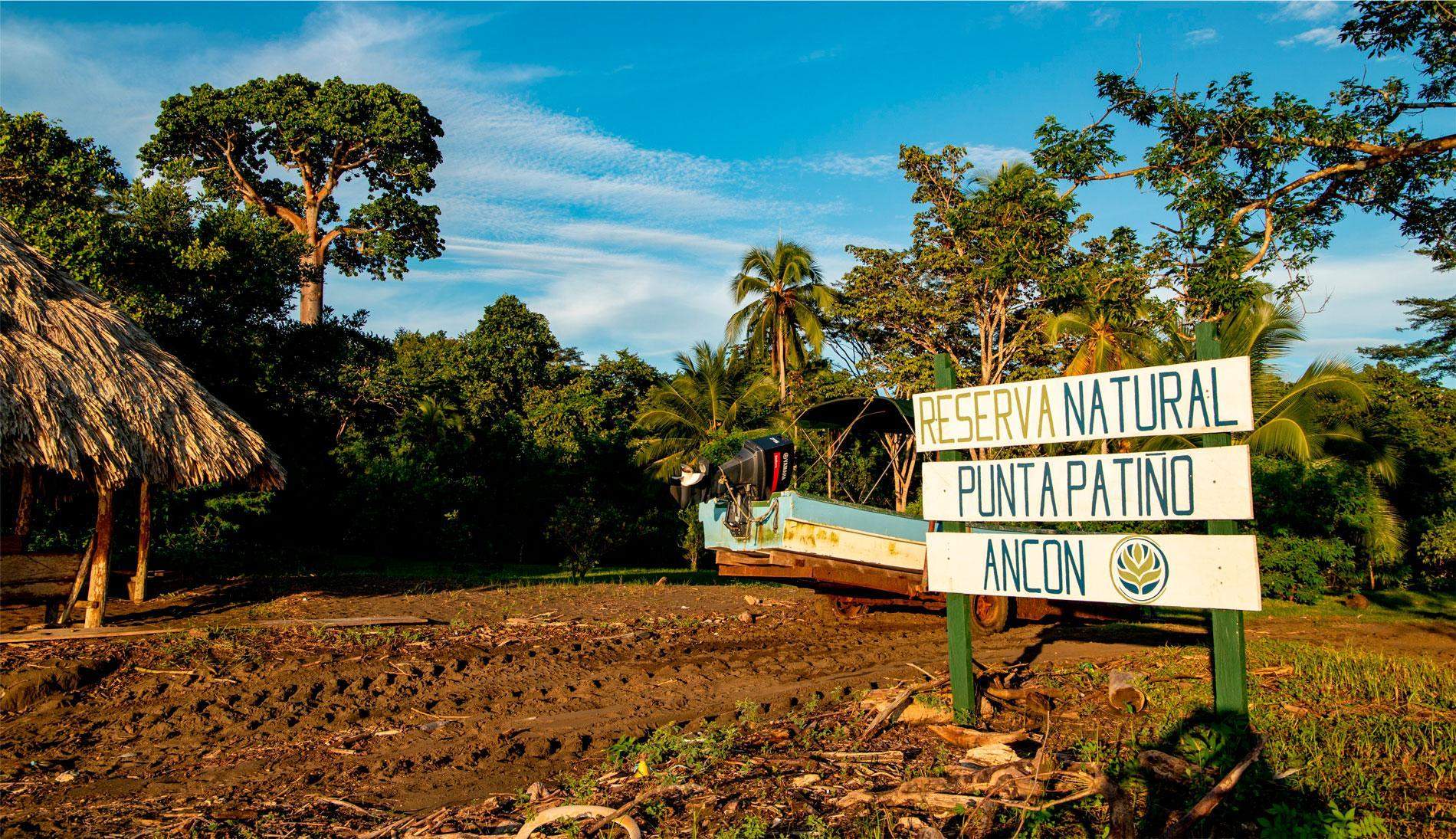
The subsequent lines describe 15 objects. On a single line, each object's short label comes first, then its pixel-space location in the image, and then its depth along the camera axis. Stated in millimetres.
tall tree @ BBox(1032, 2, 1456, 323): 9000
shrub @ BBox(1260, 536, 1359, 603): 14062
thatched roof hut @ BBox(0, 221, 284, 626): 9281
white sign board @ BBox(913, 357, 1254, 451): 4684
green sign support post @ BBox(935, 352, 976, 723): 5516
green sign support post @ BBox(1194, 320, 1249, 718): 4641
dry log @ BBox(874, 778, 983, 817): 4000
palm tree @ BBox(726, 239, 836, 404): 29812
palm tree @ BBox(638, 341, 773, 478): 27094
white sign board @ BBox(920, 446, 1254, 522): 4672
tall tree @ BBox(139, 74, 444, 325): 28812
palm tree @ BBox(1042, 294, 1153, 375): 16219
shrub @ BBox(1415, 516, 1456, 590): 15305
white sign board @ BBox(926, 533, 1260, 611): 4629
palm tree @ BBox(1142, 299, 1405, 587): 15008
